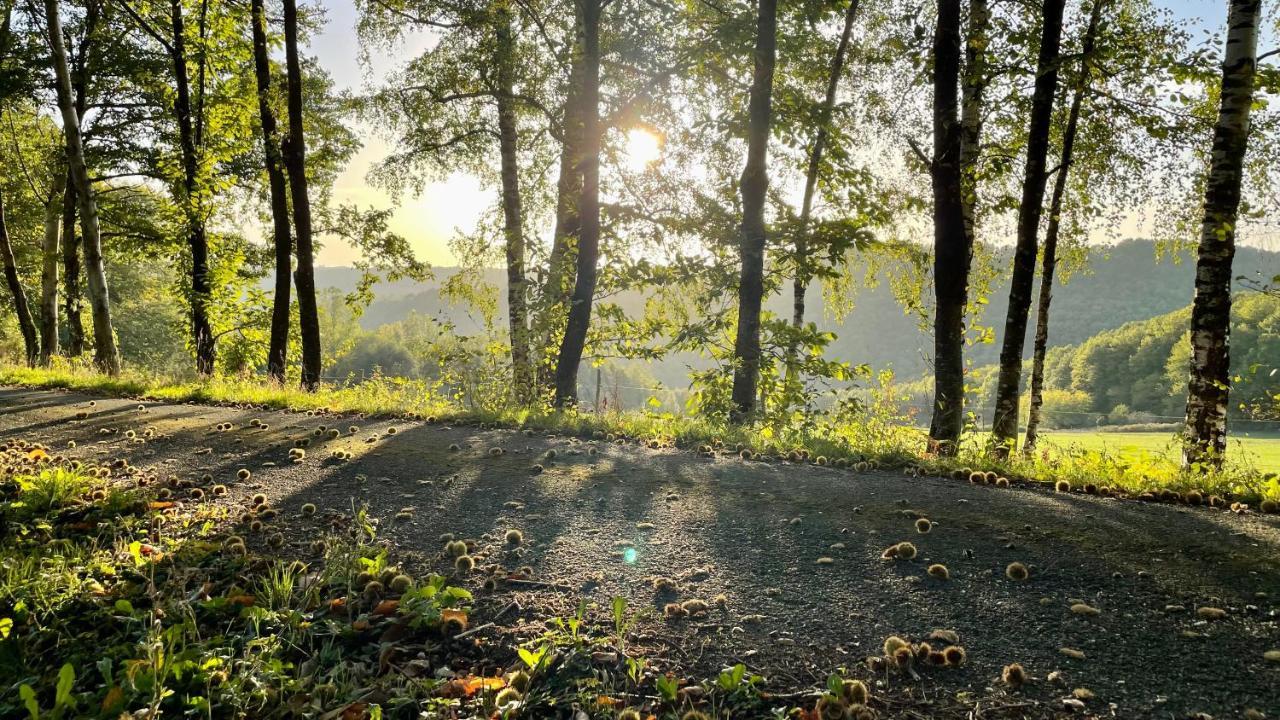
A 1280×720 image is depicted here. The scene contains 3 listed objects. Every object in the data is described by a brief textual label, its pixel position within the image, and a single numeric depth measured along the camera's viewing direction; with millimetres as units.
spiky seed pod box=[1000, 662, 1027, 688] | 1992
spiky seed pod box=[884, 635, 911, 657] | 2152
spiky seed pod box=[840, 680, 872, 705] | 1899
